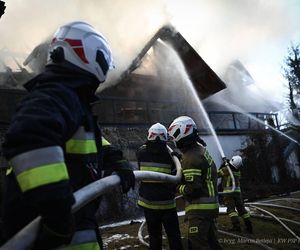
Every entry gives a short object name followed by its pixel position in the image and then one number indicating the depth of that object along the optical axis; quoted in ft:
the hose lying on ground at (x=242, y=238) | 18.38
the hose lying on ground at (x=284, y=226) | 20.05
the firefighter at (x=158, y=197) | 15.97
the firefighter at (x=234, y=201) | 23.22
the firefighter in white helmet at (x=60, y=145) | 4.67
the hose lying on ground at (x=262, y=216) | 25.47
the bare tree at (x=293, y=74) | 94.07
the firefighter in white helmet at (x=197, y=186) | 13.67
